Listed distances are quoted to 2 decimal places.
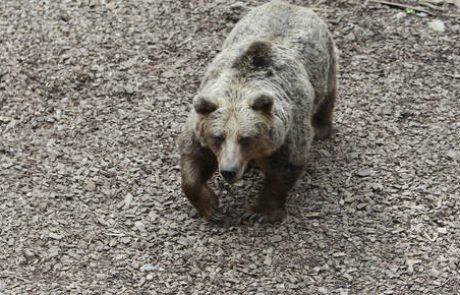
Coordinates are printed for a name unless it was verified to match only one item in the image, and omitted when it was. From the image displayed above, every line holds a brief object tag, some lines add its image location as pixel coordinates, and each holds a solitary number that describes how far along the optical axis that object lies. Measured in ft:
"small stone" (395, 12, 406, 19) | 57.80
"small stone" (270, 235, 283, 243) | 41.39
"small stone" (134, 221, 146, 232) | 41.65
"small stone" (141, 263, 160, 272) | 39.55
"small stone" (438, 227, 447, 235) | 42.09
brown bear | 38.06
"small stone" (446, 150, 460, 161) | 46.76
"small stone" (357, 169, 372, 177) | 45.75
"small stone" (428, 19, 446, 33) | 56.94
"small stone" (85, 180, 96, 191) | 43.72
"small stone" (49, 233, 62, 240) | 40.76
